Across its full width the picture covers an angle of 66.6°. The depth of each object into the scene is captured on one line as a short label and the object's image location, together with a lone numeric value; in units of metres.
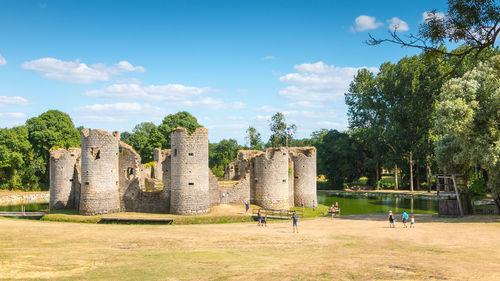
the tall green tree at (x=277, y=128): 85.88
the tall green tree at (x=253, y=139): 88.75
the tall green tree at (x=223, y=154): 86.38
